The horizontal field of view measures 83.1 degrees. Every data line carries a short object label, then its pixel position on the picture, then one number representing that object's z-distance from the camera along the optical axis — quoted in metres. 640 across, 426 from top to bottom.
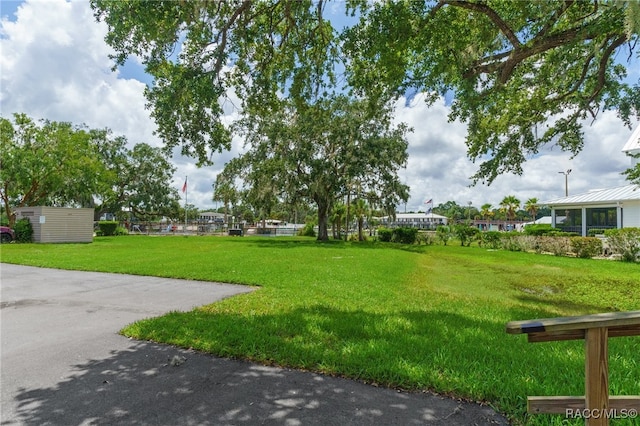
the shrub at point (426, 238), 25.09
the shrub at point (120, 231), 32.12
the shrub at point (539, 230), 22.89
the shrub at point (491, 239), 21.22
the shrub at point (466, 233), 23.12
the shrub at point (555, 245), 17.23
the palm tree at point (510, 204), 54.50
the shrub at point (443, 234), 24.45
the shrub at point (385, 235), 27.03
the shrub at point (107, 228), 31.19
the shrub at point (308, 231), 37.50
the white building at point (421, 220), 75.06
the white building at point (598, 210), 20.75
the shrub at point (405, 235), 25.58
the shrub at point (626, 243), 14.77
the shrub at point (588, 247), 16.33
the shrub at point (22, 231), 20.88
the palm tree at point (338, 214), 32.88
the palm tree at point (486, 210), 69.22
